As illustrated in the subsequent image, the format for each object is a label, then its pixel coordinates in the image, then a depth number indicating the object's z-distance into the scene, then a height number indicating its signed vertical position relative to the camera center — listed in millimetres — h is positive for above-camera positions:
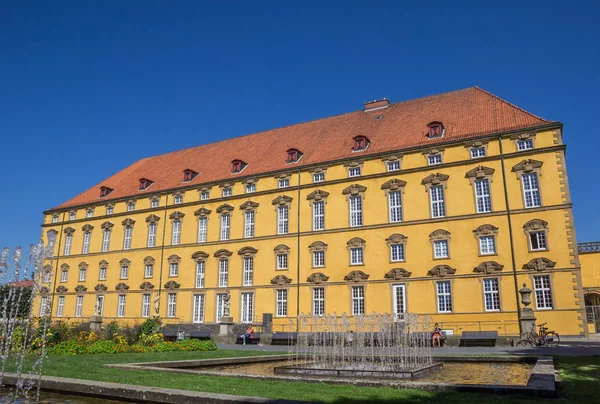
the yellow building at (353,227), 30500 +7135
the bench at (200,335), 34956 -792
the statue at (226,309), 34781 +983
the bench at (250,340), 32688 -1066
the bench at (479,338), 26219 -770
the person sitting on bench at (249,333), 32213 -648
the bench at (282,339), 30541 -943
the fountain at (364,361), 13914 -1285
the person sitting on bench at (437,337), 27002 -731
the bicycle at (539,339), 25047 -800
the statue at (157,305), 40809 +1547
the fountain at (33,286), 9765 +756
